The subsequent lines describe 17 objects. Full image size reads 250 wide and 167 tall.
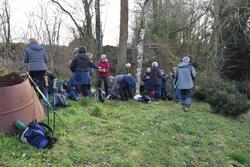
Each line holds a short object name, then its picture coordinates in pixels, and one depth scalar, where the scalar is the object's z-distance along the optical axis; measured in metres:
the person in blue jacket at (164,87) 10.15
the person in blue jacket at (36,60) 6.92
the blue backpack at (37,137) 4.43
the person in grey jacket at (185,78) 8.46
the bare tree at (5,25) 12.26
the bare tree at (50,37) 13.52
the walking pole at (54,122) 5.17
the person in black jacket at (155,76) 9.70
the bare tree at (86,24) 13.54
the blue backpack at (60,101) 6.76
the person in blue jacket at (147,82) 9.78
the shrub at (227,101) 9.08
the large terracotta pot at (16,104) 4.68
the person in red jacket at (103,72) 8.79
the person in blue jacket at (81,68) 7.96
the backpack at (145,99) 9.12
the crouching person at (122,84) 8.85
